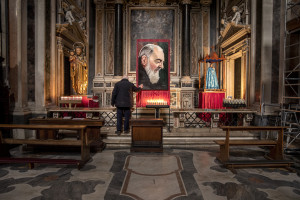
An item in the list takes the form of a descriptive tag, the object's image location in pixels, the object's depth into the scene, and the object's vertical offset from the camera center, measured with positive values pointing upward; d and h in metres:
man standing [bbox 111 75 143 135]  5.84 -0.08
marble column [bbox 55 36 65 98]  7.81 +1.00
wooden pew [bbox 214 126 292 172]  3.90 -1.03
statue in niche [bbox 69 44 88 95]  8.73 +1.04
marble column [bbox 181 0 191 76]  10.59 +2.70
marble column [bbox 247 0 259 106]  6.88 +1.32
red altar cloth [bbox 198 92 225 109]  8.42 -0.11
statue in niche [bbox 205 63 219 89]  8.90 +0.67
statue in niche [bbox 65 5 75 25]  8.08 +2.96
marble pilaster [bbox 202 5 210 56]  11.03 +3.42
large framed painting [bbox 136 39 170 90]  6.53 +0.94
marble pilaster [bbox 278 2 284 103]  5.90 +1.34
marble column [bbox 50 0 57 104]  7.33 +1.34
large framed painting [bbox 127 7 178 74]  11.09 +3.53
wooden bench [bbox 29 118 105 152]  4.98 -0.61
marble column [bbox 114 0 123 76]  10.58 +2.72
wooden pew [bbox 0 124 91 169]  3.85 -0.90
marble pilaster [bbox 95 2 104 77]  11.00 +3.08
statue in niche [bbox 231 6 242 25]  7.93 +2.97
